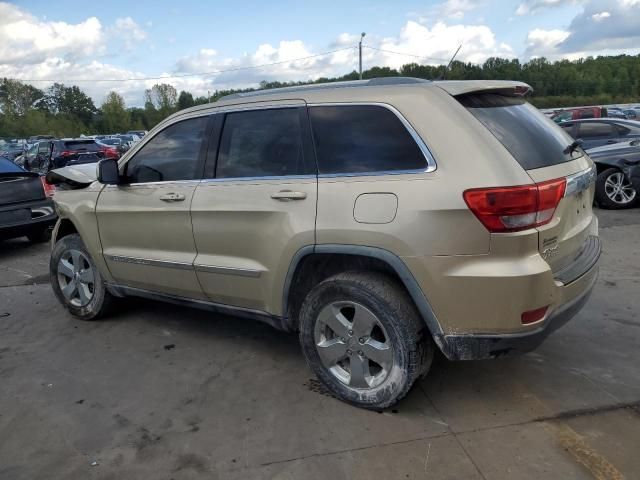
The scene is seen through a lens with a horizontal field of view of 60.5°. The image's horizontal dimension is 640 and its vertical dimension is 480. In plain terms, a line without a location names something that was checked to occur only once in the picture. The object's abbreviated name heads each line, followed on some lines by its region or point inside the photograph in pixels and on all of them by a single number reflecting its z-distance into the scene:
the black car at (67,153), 15.24
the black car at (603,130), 10.34
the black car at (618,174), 8.77
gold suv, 2.61
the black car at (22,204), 7.44
